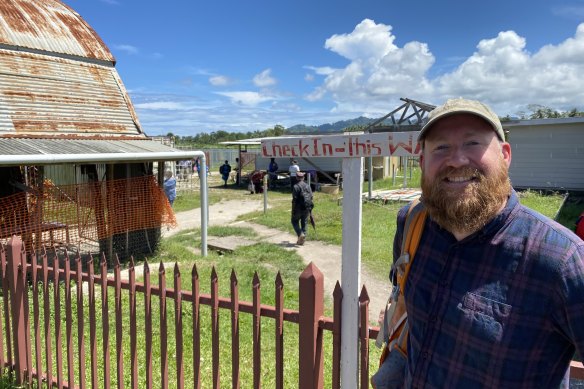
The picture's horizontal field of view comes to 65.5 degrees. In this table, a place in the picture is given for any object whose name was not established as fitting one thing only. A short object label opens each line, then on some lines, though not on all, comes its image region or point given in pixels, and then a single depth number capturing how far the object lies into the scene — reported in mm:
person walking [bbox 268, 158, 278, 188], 24250
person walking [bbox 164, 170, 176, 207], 11580
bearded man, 1360
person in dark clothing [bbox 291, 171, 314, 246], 10047
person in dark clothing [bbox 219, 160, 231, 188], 25812
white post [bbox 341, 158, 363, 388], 2016
